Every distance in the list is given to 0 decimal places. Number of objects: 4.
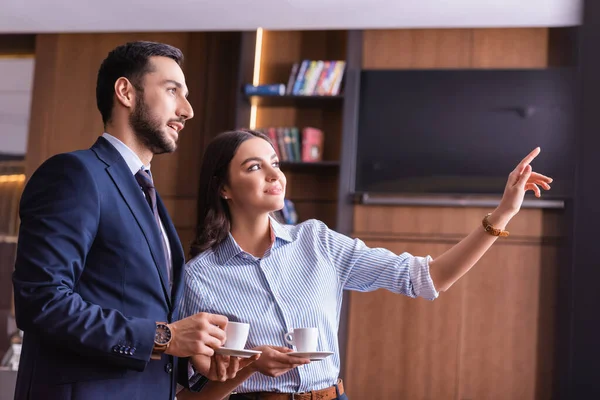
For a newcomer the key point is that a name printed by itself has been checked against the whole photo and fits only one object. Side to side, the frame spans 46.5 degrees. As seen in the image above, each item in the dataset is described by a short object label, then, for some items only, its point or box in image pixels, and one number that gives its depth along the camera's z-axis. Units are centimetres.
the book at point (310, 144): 461
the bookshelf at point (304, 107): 464
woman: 174
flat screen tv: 447
